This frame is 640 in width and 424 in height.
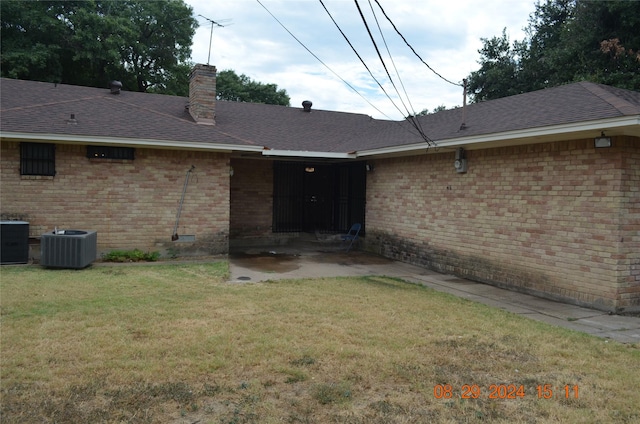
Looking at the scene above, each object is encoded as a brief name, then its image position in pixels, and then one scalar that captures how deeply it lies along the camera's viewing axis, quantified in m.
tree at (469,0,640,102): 16.48
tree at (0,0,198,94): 20.91
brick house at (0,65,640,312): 6.77
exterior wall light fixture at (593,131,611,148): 6.48
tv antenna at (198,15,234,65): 12.02
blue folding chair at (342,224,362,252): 12.78
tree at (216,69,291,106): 34.19
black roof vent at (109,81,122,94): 12.93
